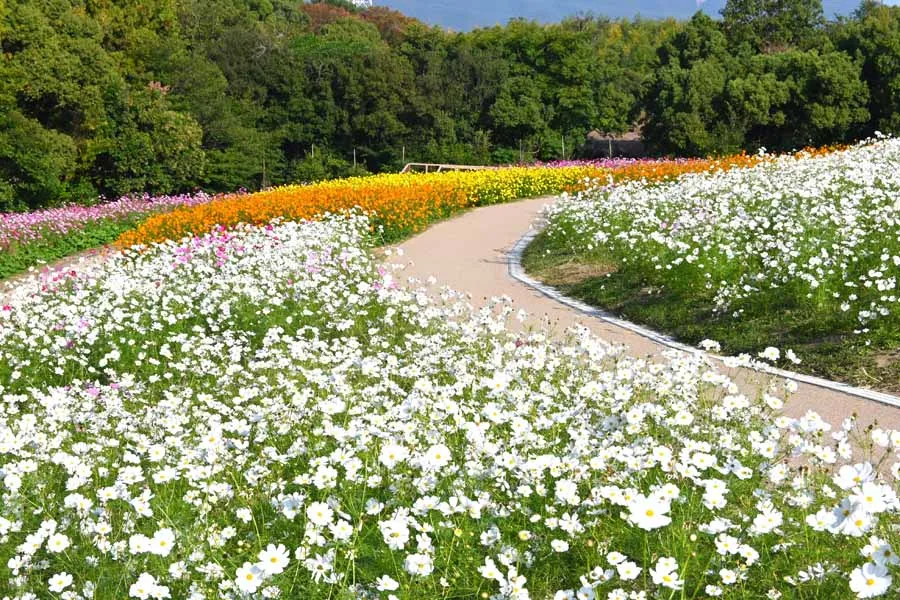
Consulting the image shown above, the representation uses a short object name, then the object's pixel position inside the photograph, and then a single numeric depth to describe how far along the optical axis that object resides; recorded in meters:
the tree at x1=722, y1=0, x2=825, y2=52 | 44.47
